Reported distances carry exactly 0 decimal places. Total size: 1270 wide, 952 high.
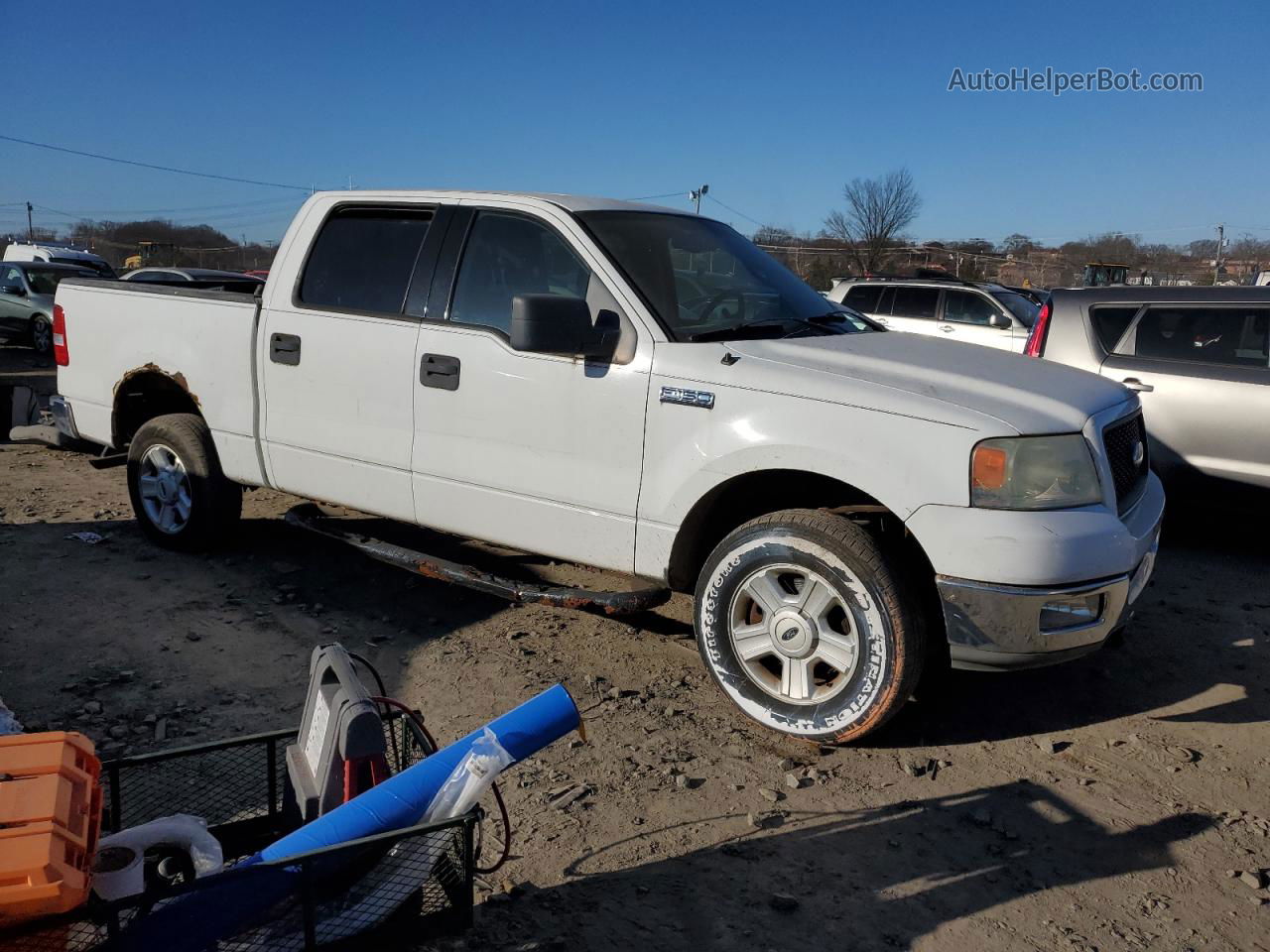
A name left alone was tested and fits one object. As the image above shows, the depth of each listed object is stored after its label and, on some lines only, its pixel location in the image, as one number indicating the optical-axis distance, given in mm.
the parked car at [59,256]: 22297
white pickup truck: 3375
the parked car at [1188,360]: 6117
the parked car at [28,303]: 17250
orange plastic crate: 1751
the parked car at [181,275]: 16797
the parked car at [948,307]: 13695
